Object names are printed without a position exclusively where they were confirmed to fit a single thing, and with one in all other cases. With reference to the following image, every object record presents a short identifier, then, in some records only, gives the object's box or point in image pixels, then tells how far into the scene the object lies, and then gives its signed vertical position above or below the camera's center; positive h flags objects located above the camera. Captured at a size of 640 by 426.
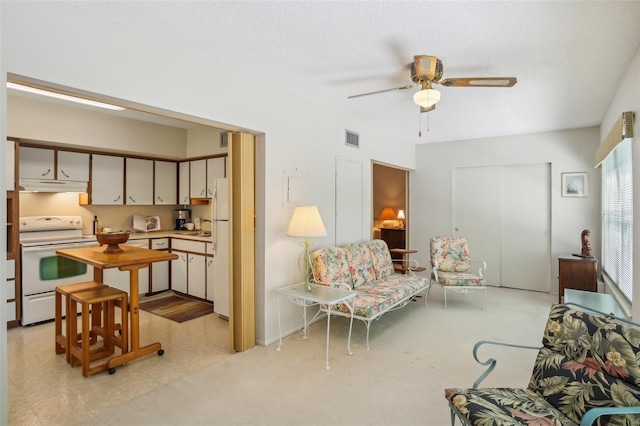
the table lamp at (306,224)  3.39 -0.11
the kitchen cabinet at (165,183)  5.52 +0.50
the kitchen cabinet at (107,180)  4.80 +0.48
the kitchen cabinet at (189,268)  4.84 -0.81
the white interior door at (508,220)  5.58 -0.12
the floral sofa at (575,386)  1.62 -0.88
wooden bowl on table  3.21 -0.25
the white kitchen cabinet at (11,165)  3.75 +0.54
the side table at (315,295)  3.08 -0.77
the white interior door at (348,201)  4.47 +0.16
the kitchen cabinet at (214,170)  5.05 +0.65
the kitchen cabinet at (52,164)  4.16 +0.62
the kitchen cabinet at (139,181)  5.18 +0.49
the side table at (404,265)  5.13 -0.82
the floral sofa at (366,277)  3.45 -0.78
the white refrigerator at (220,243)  4.11 -0.37
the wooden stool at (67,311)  2.97 -0.97
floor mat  4.28 -1.26
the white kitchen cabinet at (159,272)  5.16 -0.91
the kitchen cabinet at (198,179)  5.34 +0.54
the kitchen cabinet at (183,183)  5.65 +0.49
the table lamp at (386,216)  7.95 -0.08
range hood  4.12 +0.35
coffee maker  5.88 -0.09
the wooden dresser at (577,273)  4.52 -0.82
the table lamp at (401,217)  7.74 -0.10
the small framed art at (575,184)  5.17 +0.43
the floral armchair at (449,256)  5.13 -0.65
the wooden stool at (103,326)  2.75 -0.99
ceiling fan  2.62 +1.05
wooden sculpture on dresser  4.71 -0.45
